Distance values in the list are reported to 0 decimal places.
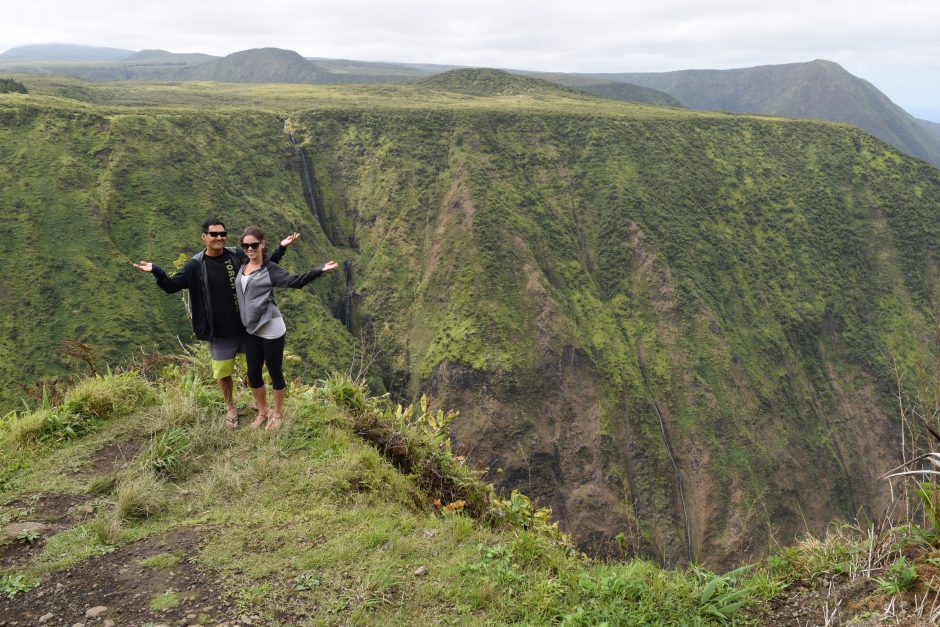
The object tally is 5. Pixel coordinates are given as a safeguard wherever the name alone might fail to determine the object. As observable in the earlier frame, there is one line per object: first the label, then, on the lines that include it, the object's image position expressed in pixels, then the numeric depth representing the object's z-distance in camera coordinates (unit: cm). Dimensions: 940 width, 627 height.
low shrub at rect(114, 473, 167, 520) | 519
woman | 641
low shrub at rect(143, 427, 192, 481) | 597
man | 645
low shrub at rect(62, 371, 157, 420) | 695
